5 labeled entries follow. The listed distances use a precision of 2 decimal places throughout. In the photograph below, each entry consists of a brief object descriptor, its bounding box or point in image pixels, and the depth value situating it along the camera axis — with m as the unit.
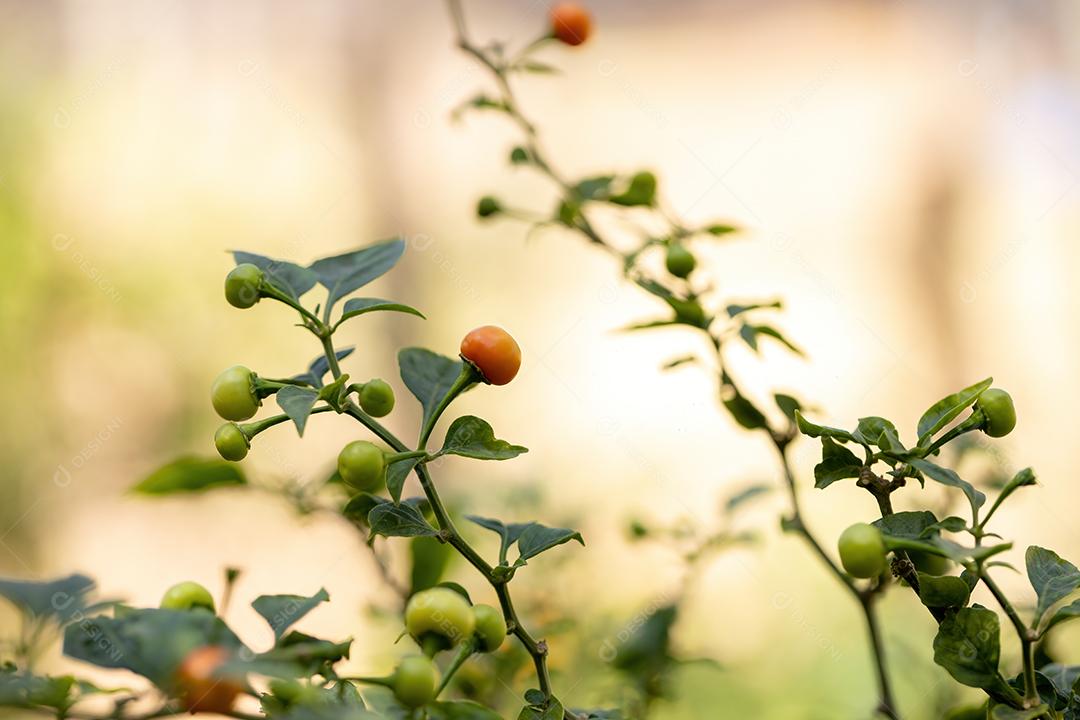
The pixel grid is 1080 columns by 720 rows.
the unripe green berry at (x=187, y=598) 0.65
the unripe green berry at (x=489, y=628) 0.65
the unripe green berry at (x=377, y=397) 0.67
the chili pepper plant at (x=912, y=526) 0.65
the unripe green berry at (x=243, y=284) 0.68
